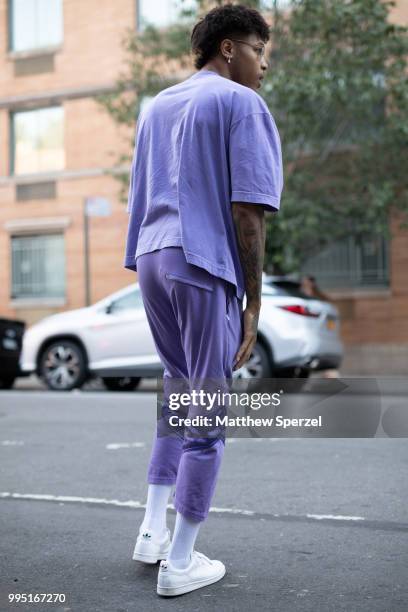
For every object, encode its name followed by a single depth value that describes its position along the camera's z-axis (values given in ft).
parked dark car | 46.24
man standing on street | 9.85
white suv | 38.27
